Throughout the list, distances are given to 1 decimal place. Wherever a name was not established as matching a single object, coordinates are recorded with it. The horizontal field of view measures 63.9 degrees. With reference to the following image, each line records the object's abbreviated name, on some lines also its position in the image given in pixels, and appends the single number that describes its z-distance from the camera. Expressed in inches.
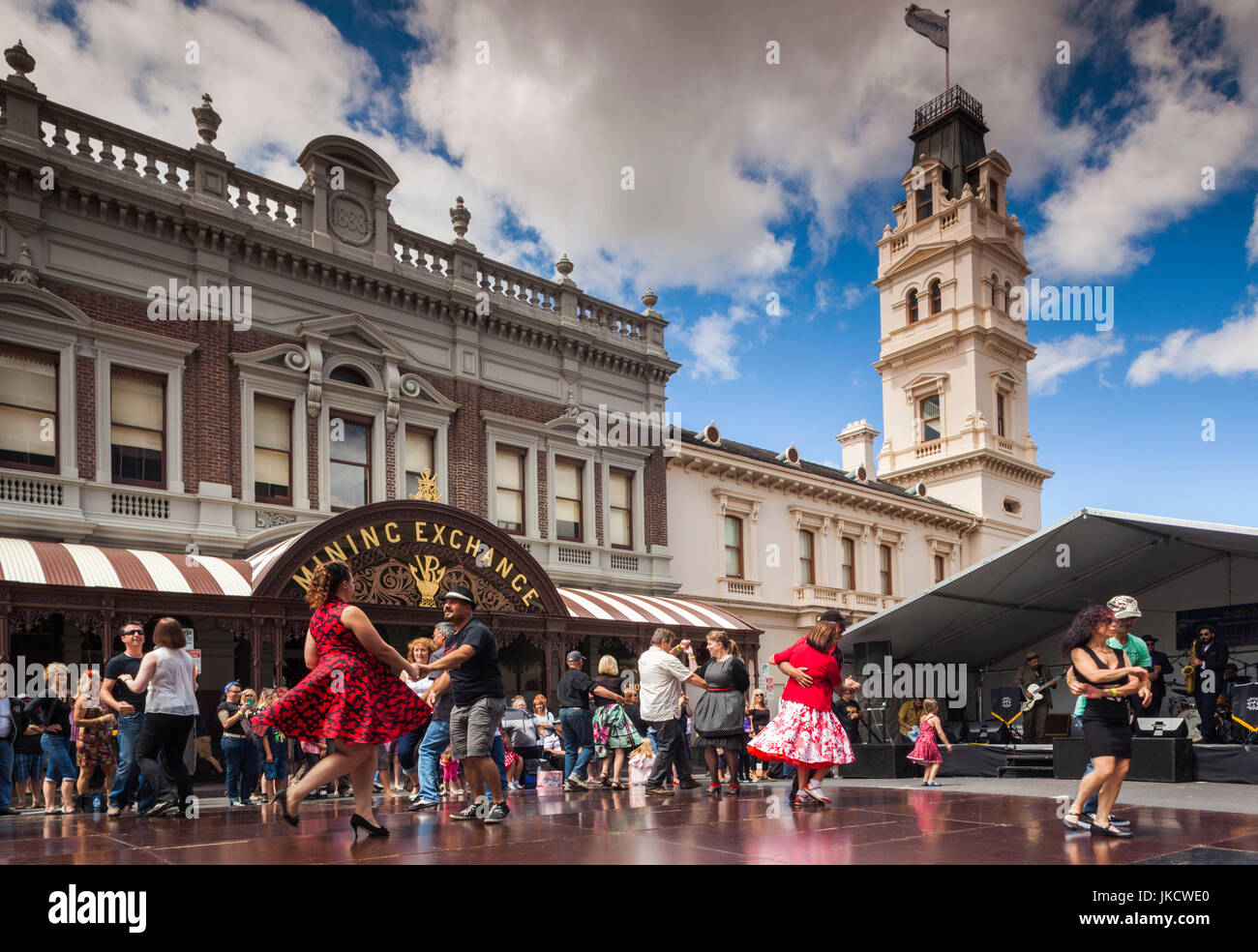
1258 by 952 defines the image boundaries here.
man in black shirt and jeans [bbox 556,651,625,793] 472.7
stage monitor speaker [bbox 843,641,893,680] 714.2
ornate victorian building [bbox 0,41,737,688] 628.4
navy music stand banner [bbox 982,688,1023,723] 717.9
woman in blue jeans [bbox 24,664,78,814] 436.1
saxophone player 612.7
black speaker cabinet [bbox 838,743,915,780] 585.0
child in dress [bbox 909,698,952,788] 549.6
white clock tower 1561.3
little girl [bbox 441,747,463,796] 458.4
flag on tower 1855.3
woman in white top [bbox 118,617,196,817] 349.4
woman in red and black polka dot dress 250.5
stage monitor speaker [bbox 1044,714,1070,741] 668.7
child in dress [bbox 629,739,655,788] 499.5
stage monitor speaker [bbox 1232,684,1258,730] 535.8
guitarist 708.7
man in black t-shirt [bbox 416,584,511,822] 304.8
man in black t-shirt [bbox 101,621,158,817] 365.1
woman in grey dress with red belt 398.0
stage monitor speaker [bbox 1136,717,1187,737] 535.5
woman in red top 350.6
